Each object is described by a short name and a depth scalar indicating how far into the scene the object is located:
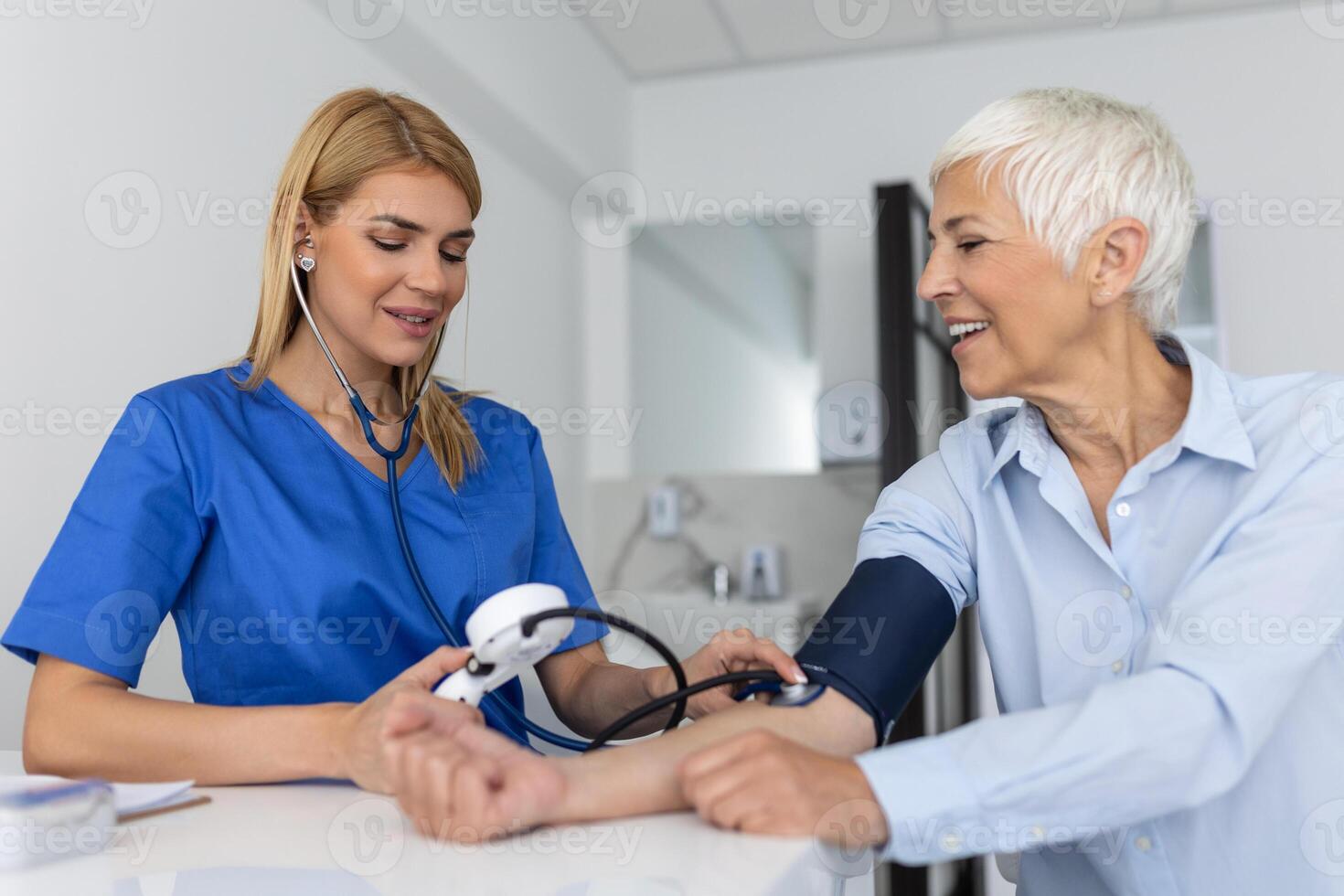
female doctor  0.92
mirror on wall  3.51
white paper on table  0.80
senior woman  0.77
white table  0.65
